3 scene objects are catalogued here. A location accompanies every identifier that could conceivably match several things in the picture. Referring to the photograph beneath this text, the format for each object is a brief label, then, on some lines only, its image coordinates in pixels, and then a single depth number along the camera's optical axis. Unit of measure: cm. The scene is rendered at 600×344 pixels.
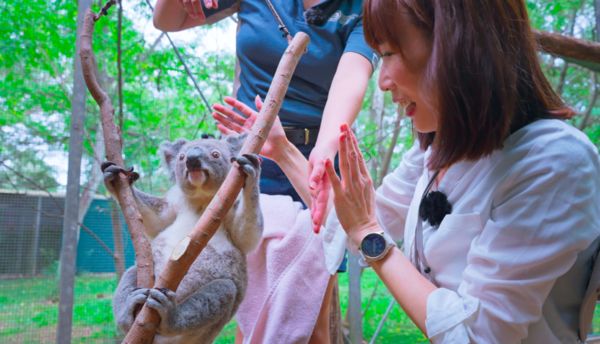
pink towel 121
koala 85
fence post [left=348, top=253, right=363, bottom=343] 236
